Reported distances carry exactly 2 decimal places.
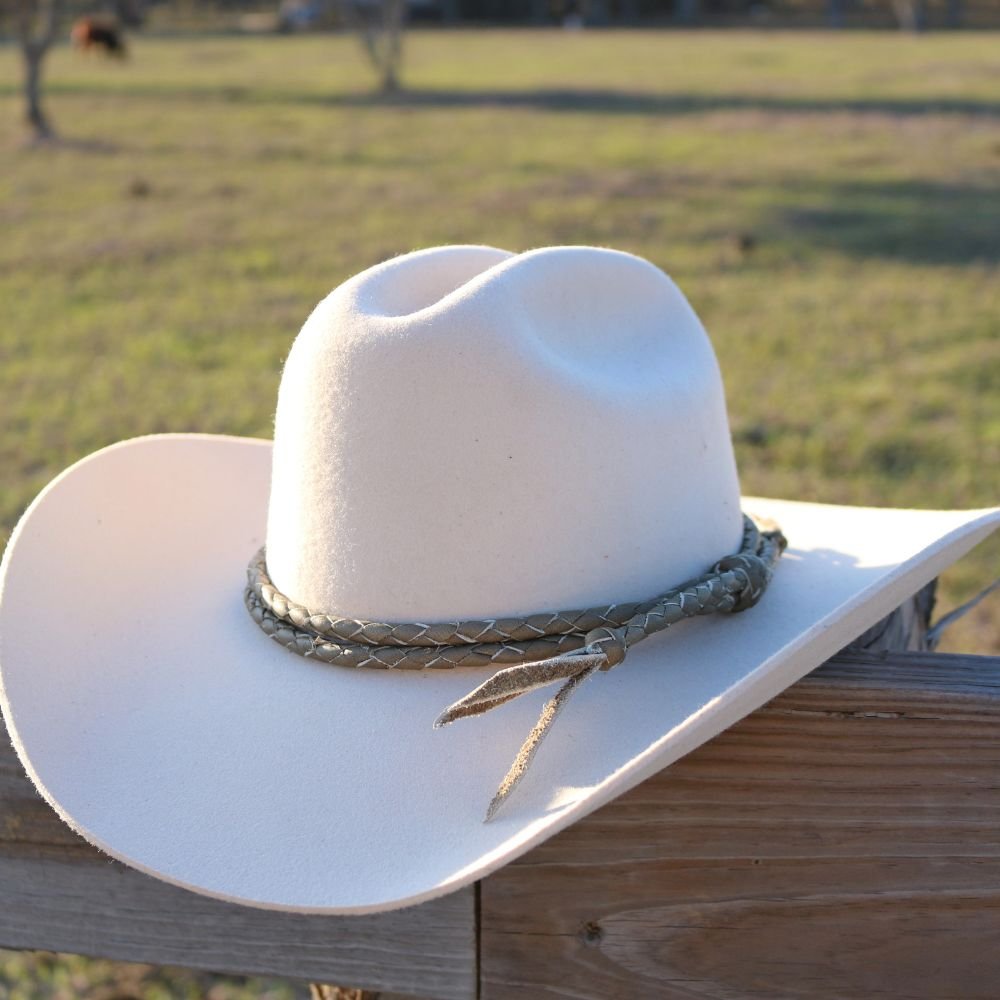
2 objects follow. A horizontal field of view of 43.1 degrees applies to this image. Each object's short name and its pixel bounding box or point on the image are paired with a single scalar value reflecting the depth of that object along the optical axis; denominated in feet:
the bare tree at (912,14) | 97.45
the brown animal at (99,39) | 69.97
